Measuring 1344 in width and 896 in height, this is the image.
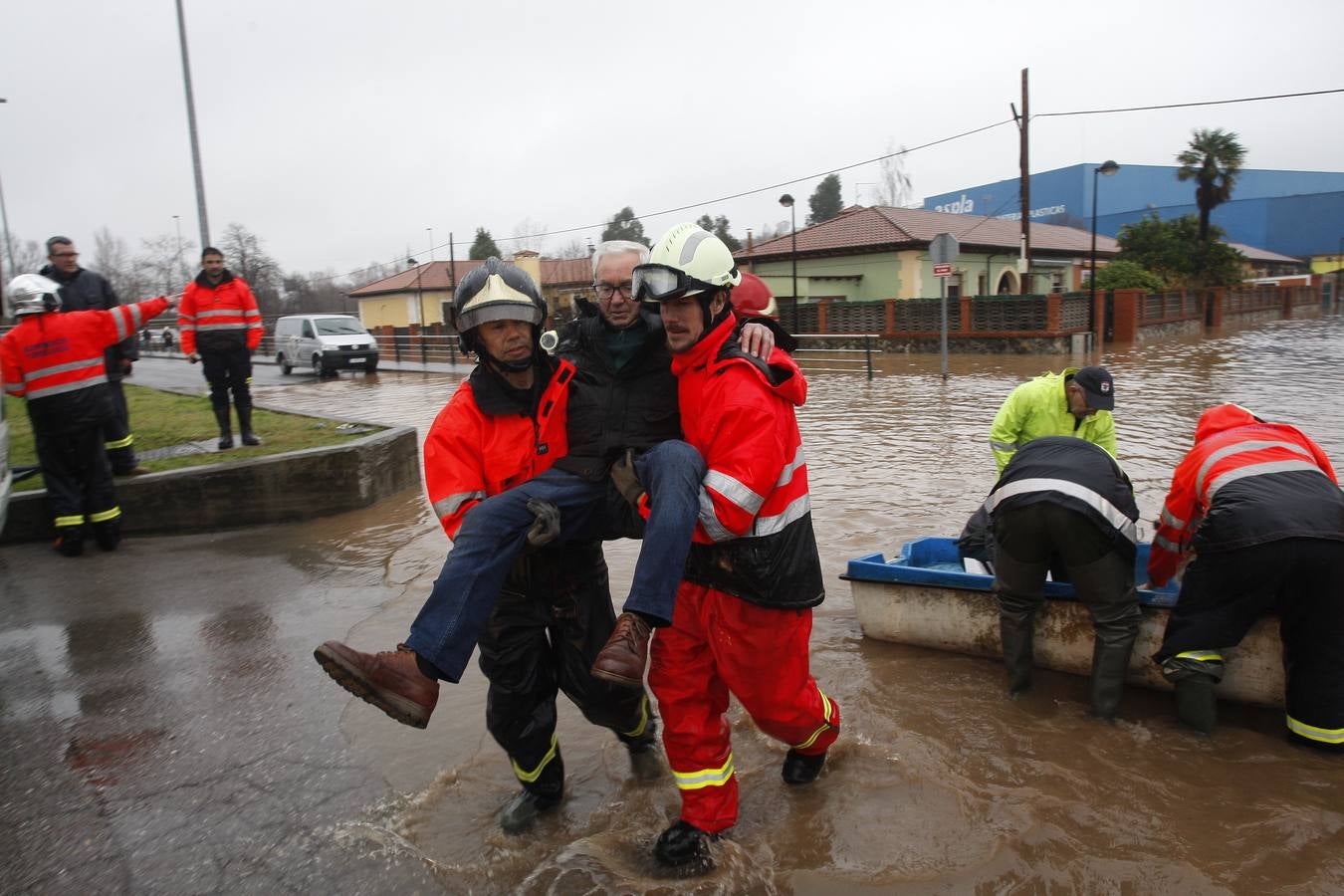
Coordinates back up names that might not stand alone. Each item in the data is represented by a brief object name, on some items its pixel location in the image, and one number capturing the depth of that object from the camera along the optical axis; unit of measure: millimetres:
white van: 24641
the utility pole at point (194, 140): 14731
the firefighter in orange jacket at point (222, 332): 8211
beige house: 46844
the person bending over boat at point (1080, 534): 3689
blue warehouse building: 66312
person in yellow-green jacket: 4797
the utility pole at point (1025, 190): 26094
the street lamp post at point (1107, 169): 27875
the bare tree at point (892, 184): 77438
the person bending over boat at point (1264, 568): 3311
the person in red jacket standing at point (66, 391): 6074
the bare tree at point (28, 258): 51816
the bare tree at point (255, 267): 45812
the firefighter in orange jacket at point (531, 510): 2977
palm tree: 35781
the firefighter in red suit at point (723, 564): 2762
